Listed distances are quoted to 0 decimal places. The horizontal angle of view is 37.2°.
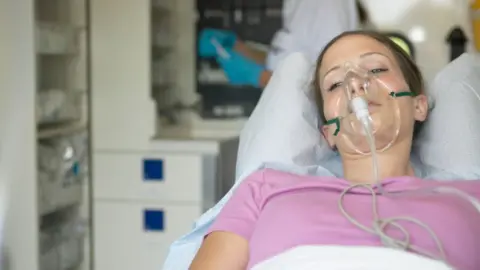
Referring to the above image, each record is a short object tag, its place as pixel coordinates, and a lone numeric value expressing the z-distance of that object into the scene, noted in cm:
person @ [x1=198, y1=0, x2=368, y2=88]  243
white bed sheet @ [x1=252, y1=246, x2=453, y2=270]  112
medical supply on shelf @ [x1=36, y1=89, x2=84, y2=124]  225
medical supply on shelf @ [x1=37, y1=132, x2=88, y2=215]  230
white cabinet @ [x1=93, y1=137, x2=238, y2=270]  245
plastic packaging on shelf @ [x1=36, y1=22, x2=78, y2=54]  220
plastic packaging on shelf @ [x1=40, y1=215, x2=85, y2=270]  236
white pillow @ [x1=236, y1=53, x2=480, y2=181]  157
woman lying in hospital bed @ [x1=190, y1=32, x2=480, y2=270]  122
